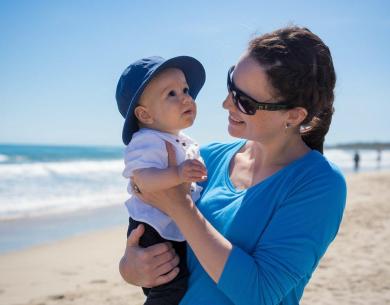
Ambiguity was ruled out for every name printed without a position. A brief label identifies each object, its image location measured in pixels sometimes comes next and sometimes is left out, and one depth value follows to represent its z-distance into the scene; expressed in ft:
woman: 5.98
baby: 7.39
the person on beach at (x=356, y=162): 125.29
